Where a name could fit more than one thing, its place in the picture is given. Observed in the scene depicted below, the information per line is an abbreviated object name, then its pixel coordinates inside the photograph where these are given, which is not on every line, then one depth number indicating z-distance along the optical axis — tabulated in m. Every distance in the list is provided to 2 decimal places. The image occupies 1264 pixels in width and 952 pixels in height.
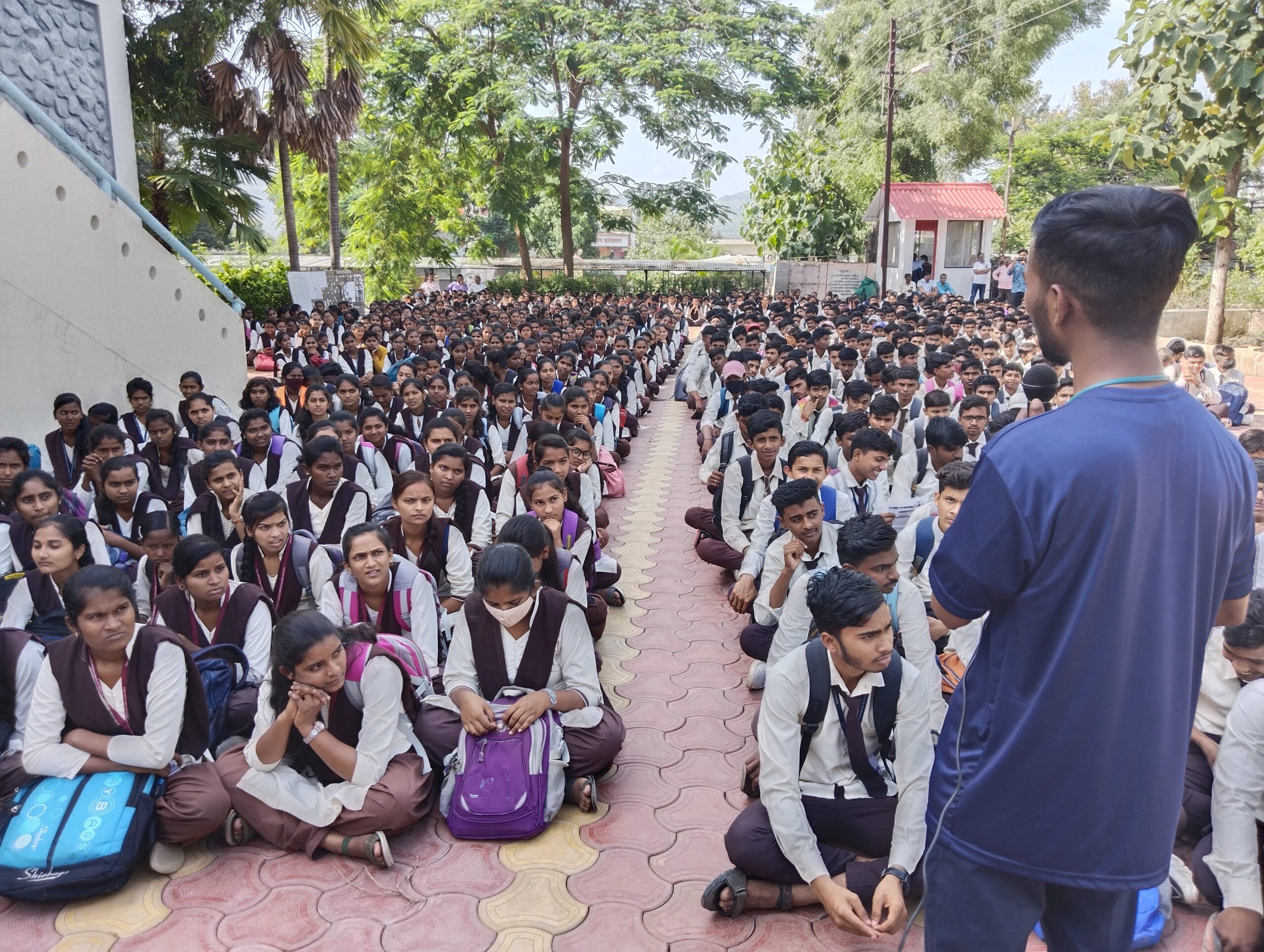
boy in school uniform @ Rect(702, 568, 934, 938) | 2.47
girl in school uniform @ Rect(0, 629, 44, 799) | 3.15
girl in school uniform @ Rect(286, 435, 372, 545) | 4.74
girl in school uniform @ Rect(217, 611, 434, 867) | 2.98
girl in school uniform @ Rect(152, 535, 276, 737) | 3.47
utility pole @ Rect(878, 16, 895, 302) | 17.81
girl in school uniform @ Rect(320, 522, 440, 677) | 3.60
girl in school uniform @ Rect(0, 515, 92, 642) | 3.72
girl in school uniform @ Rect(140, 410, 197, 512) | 5.65
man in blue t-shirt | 1.34
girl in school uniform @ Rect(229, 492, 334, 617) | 3.96
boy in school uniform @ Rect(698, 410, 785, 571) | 5.11
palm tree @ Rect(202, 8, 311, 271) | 13.15
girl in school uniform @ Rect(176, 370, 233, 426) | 7.38
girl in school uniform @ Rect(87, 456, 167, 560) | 4.72
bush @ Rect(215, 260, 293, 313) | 16.34
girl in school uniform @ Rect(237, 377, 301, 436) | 6.93
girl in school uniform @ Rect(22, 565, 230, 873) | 2.91
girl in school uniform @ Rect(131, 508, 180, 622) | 4.16
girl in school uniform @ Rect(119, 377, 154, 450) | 6.46
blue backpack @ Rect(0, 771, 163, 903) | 2.74
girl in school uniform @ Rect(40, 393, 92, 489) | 5.91
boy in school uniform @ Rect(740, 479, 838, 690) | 3.83
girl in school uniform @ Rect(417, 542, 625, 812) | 3.26
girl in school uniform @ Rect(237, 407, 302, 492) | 5.60
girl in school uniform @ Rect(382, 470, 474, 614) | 4.21
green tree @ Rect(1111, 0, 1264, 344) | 8.98
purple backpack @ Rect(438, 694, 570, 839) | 3.09
